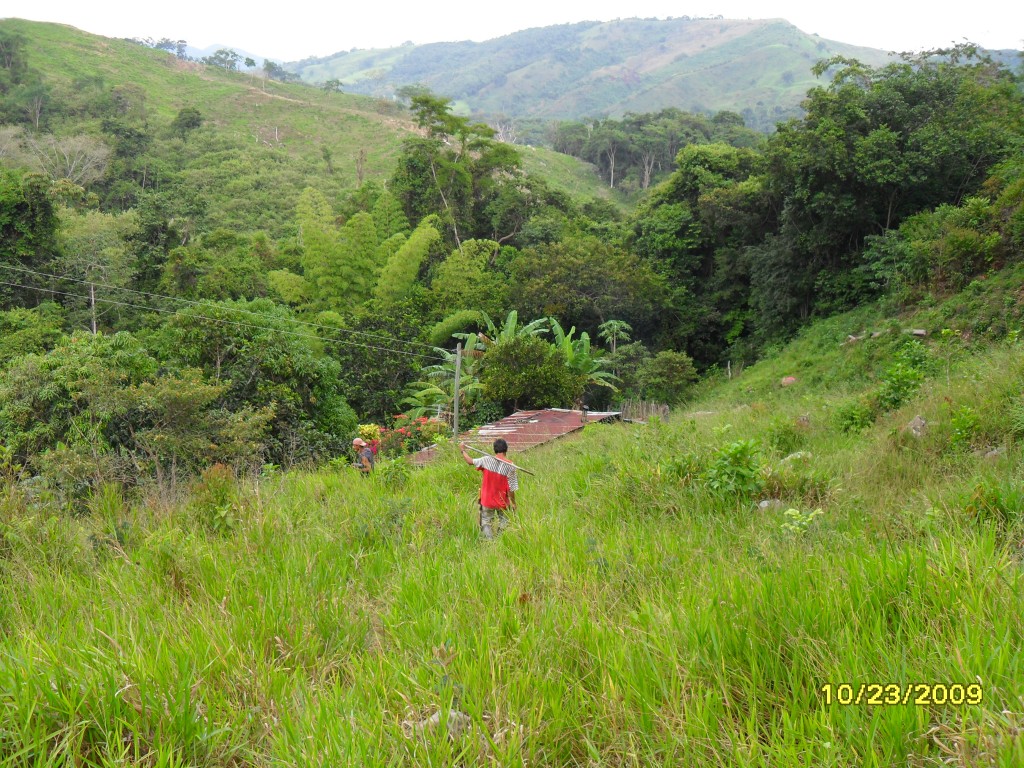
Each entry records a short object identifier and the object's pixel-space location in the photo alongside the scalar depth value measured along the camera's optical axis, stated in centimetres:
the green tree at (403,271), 2798
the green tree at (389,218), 3294
